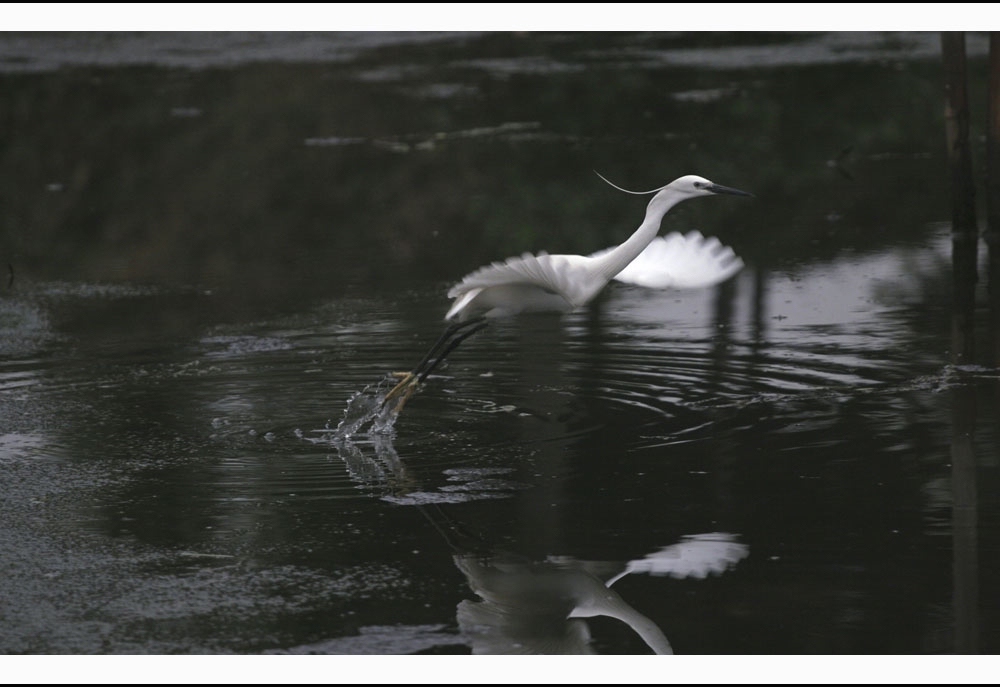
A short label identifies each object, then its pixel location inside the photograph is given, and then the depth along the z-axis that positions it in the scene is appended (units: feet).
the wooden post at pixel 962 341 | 36.06
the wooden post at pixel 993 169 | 79.66
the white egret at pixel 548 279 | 48.96
